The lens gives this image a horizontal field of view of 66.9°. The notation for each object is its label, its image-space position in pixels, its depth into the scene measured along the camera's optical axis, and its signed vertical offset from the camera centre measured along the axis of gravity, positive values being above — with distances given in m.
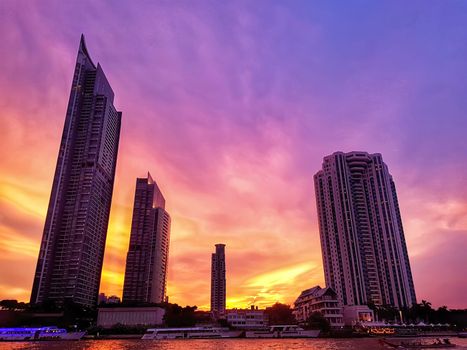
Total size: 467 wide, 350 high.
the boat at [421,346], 78.12 -5.81
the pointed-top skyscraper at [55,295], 196.75 +14.08
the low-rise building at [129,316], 174.50 +2.36
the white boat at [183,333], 149.88 -4.97
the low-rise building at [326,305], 152.75 +5.96
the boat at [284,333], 142.50 -5.11
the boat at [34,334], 148.25 -4.78
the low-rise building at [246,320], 184.25 -0.07
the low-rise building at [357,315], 159.38 +1.54
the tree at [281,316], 175.50 +1.64
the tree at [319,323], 143.38 -1.47
